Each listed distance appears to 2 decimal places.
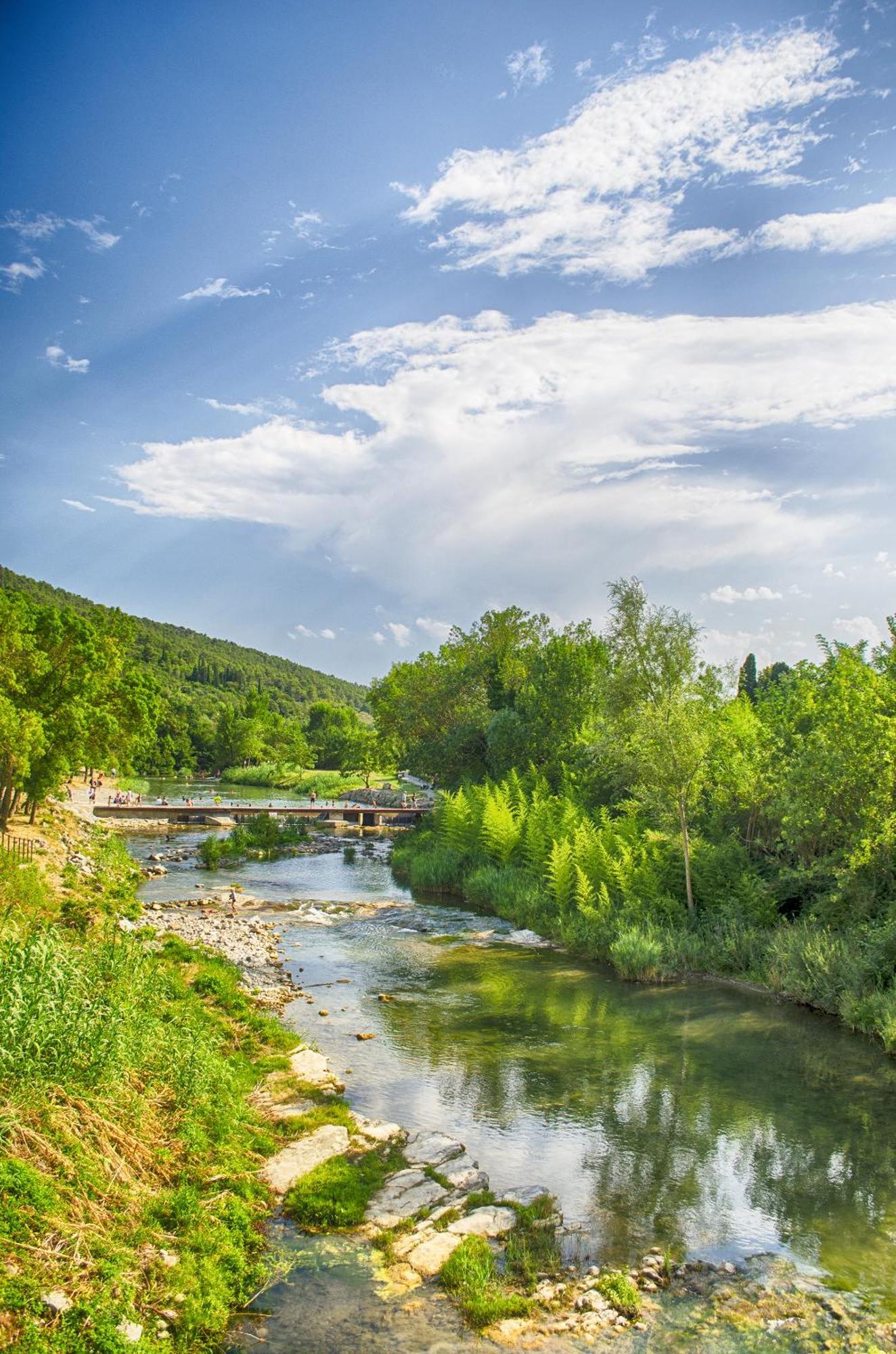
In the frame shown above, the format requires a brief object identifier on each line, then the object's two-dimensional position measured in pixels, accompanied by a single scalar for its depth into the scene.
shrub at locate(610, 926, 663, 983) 24.64
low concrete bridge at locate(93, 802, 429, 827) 65.19
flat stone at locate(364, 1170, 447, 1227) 11.14
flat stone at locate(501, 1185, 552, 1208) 11.69
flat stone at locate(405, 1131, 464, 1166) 12.62
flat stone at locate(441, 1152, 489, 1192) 11.94
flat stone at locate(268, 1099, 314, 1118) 13.83
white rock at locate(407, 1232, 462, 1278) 10.07
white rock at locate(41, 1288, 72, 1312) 7.41
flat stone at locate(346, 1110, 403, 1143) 13.32
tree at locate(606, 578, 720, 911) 27.84
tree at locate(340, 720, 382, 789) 106.25
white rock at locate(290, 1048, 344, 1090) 15.35
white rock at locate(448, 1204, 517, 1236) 10.84
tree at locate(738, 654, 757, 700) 70.69
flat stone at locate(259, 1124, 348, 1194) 11.86
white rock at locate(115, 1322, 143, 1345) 7.66
